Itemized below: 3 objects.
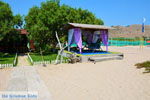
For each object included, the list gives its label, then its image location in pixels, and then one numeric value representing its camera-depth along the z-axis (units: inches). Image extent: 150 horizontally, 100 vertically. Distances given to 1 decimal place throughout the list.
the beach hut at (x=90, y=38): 451.2
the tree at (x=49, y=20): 564.7
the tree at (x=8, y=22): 513.9
